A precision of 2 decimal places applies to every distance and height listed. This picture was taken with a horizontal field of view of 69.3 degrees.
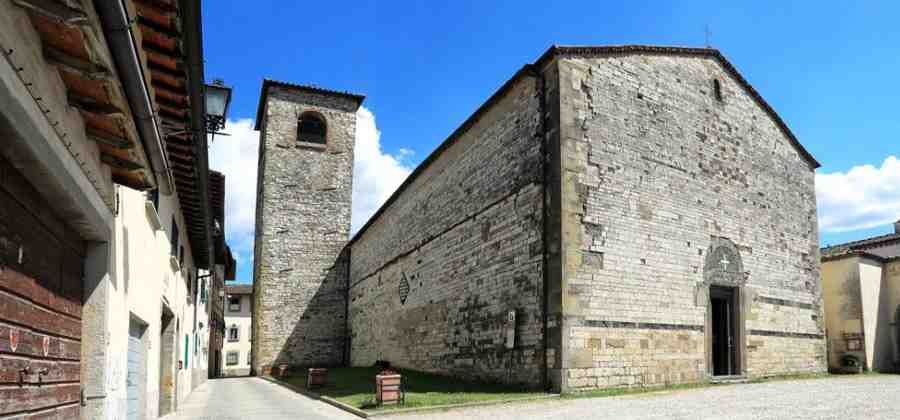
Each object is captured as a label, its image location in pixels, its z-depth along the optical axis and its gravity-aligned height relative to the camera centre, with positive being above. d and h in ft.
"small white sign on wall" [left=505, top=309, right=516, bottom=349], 43.99 -3.16
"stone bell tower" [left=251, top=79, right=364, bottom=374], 93.71 +8.51
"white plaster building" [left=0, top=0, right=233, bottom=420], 10.05 +2.23
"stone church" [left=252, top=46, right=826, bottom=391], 42.06 +3.85
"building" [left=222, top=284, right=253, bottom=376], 158.40 -11.31
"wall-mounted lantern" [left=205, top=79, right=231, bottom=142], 28.81 +7.94
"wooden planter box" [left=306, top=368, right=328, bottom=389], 55.11 -8.01
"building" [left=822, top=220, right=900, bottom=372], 60.90 -2.25
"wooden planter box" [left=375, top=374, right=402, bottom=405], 37.52 -6.11
